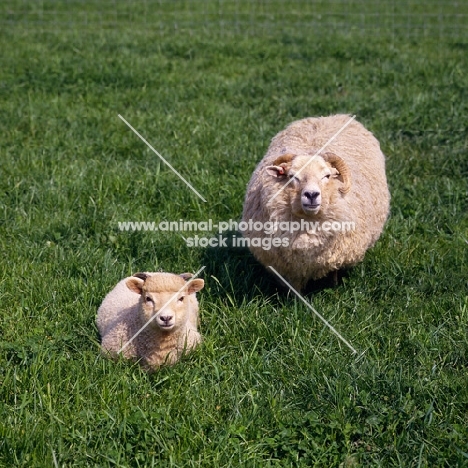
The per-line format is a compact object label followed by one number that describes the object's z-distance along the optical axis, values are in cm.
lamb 348
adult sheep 394
